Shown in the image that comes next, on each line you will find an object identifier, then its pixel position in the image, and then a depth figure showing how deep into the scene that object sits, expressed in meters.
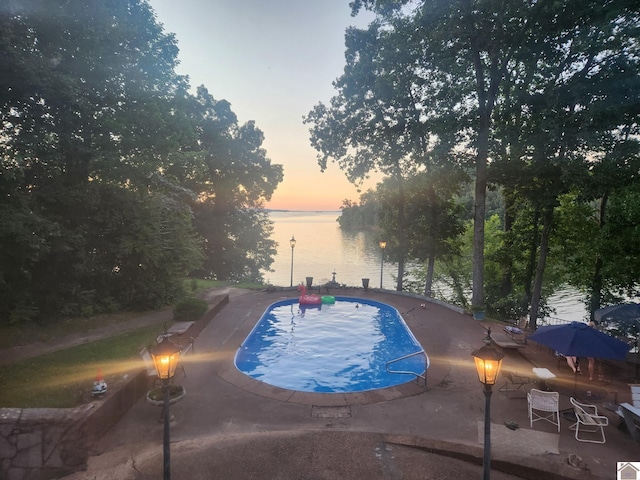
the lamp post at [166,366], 6.35
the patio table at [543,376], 10.42
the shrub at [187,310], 17.39
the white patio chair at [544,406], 9.06
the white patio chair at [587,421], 8.55
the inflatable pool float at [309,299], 24.41
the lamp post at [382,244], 28.61
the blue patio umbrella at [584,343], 9.84
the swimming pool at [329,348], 14.06
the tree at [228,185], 36.91
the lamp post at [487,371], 6.11
